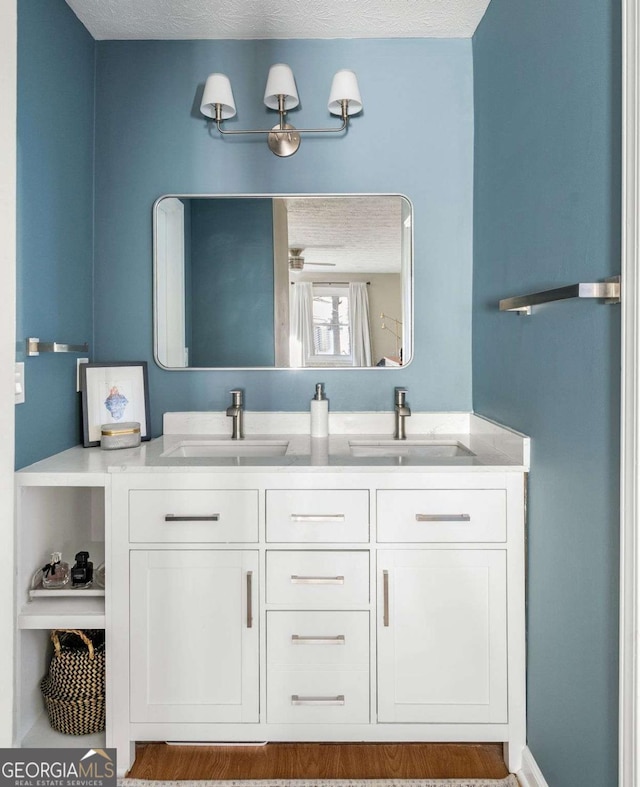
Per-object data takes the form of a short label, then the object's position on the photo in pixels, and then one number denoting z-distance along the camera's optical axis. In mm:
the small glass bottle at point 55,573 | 1716
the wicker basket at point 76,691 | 1711
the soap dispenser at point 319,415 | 2105
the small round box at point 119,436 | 1957
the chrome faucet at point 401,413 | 2137
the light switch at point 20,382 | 1662
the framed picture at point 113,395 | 2039
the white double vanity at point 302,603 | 1641
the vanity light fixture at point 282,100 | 2051
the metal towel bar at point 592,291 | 1060
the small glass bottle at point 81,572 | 1760
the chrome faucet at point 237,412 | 2133
